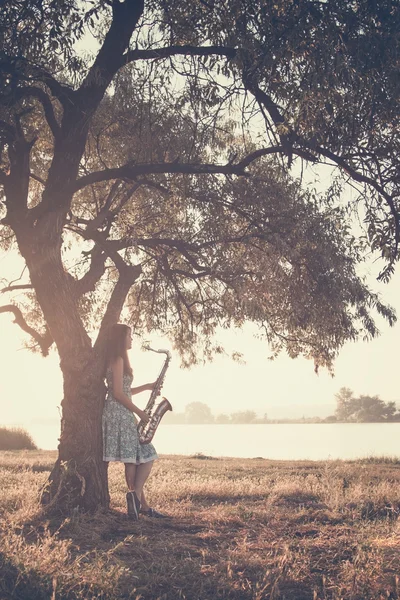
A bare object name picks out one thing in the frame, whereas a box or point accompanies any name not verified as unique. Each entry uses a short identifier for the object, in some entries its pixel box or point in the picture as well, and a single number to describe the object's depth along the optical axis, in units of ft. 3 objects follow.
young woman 28.58
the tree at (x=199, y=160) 26.43
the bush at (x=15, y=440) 93.45
